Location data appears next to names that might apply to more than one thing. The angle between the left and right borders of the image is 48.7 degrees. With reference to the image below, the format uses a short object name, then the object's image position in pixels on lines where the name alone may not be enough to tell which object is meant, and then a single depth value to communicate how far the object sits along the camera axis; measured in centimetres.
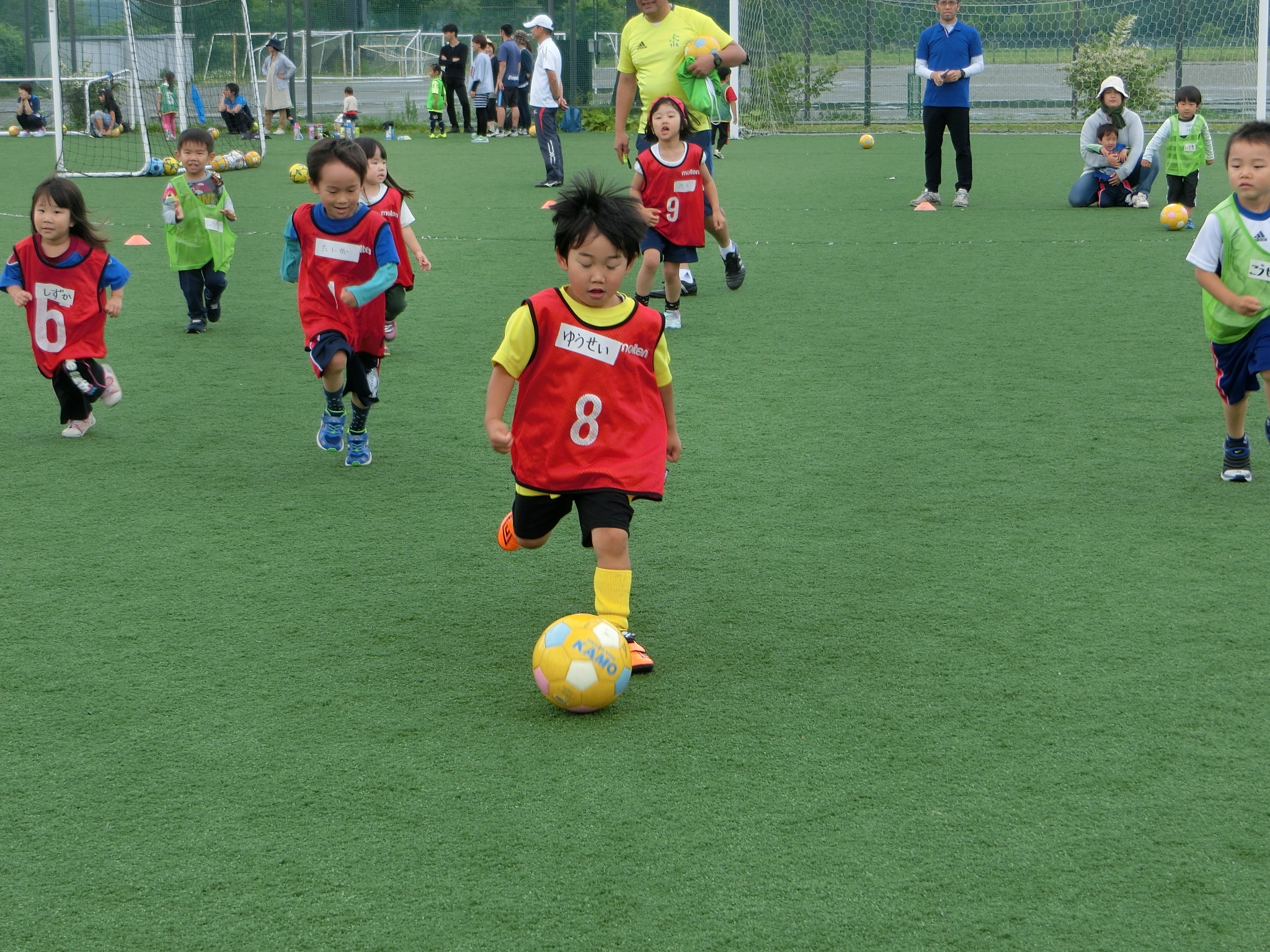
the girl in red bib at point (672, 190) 867
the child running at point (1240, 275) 524
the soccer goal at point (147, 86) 1933
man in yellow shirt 951
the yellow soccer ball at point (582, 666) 359
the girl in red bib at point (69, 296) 641
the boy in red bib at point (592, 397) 385
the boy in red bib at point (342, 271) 577
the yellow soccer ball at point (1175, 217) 1235
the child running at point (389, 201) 757
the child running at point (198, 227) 882
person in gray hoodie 1393
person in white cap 1602
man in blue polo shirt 1342
